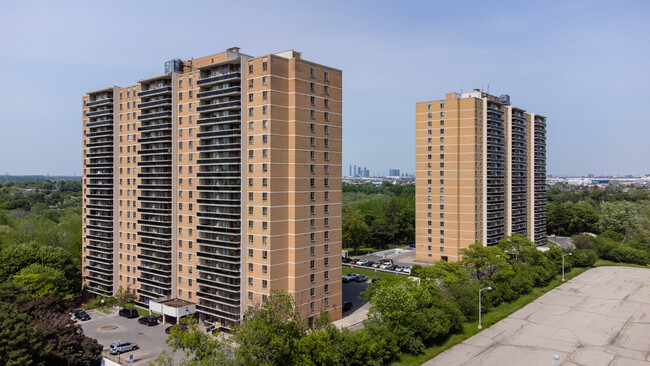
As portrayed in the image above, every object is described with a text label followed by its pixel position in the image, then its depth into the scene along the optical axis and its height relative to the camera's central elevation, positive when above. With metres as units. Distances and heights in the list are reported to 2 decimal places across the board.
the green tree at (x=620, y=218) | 108.88 -10.78
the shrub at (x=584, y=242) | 92.38 -14.09
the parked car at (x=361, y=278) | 73.38 -17.34
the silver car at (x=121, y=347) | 44.69 -17.77
